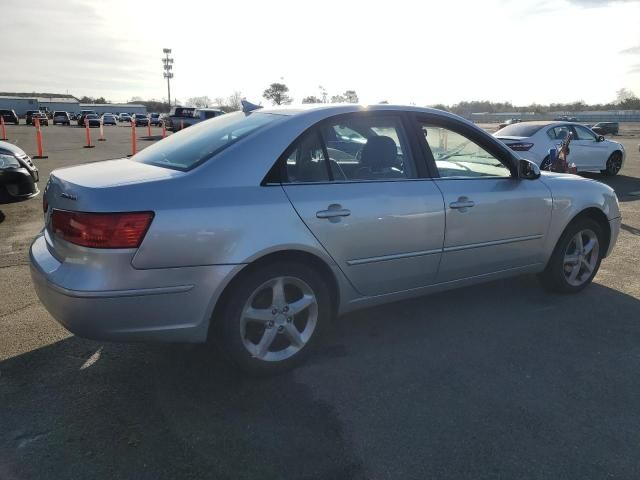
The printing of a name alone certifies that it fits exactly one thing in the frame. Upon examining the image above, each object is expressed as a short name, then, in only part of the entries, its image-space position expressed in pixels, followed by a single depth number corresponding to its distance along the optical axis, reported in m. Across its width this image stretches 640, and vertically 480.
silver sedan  2.61
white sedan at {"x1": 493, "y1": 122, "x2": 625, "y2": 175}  11.33
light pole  70.62
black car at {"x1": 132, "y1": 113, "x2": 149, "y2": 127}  53.50
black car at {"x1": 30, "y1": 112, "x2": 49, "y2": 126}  48.14
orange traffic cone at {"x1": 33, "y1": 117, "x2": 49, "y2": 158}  16.09
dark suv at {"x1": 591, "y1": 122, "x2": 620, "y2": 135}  41.04
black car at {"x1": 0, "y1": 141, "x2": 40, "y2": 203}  6.97
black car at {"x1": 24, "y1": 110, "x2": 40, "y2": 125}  48.04
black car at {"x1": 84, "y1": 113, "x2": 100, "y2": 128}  45.97
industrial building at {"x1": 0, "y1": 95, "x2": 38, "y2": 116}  79.71
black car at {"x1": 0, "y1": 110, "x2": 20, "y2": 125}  46.44
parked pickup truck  28.55
